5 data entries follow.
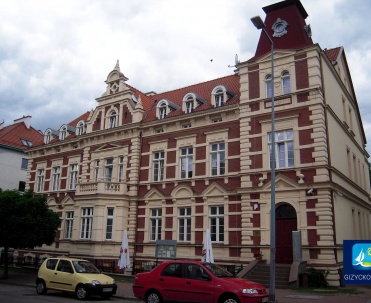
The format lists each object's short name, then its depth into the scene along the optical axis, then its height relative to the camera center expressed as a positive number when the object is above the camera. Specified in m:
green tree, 25.14 +1.11
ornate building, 21.97 +5.26
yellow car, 16.38 -1.70
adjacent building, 46.59 +10.14
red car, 12.60 -1.47
